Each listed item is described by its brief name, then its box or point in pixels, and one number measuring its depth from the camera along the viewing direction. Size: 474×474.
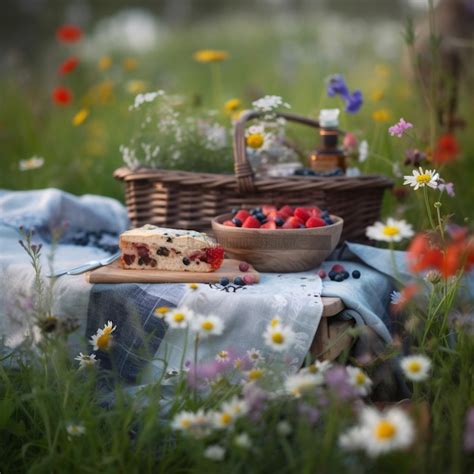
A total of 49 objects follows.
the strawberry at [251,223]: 2.81
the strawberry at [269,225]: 2.80
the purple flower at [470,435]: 1.57
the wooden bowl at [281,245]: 2.75
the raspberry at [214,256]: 2.69
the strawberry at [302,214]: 2.88
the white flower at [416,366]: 1.88
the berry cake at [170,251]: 2.70
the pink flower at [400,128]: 2.81
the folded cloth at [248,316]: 2.46
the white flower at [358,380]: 1.87
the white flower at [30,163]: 3.90
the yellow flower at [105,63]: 5.02
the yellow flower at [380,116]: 3.79
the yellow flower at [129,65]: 5.20
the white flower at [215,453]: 1.78
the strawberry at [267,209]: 2.95
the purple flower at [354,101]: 3.51
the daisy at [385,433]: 1.51
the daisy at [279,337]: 1.95
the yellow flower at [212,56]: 4.23
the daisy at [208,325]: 1.97
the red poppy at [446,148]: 1.99
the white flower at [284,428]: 1.75
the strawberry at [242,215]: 2.88
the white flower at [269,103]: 3.21
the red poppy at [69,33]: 5.29
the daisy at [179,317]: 1.98
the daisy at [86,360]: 2.30
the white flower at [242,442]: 1.72
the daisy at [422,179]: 2.51
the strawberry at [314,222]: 2.80
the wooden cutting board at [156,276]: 2.63
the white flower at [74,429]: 2.00
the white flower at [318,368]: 1.98
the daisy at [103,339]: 2.23
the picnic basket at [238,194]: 3.09
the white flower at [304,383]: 1.79
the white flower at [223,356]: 2.28
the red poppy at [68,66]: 4.66
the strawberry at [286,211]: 2.93
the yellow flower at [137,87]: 4.21
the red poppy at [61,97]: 4.79
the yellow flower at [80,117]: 3.90
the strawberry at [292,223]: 2.81
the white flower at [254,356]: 2.28
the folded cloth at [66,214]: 3.40
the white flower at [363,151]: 3.44
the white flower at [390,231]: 2.04
